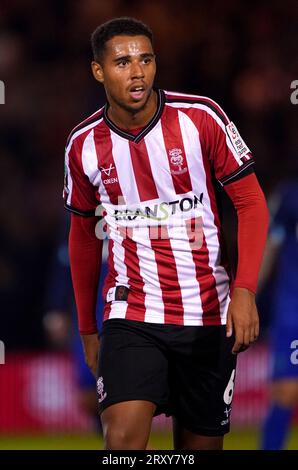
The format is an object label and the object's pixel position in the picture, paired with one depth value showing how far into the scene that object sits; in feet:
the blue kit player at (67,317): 41.16
